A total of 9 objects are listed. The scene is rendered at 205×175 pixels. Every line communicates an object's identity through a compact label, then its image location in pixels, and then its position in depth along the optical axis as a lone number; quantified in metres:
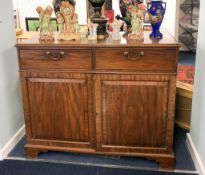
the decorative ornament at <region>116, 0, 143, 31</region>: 1.92
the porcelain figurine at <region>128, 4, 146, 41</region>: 1.80
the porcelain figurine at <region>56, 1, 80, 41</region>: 1.86
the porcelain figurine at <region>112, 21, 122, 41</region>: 1.87
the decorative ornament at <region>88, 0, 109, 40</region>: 1.90
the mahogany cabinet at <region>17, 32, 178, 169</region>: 1.75
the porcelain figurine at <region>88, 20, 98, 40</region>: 1.88
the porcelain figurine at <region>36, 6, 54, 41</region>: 1.88
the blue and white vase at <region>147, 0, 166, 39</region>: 1.80
